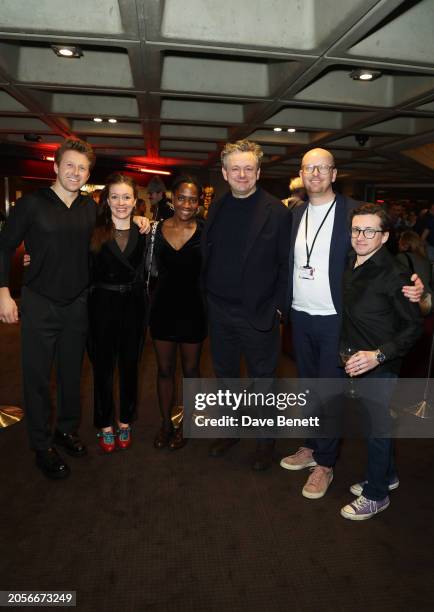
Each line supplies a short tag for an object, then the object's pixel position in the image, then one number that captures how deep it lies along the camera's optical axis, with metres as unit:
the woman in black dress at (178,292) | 2.67
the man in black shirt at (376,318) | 2.00
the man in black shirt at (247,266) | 2.51
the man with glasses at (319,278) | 2.30
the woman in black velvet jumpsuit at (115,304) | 2.54
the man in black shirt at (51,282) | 2.39
